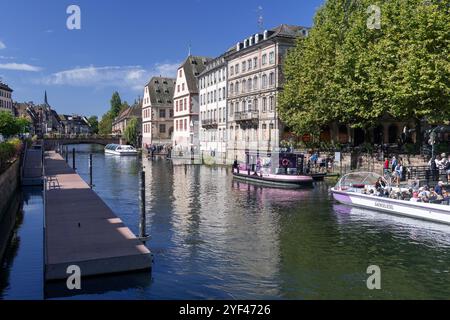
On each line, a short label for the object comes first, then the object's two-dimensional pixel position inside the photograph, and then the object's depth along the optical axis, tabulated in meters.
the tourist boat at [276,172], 38.97
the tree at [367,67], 33.25
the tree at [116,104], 173.64
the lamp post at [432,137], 33.45
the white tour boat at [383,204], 24.11
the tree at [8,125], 72.19
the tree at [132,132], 113.94
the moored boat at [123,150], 93.25
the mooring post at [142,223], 18.43
